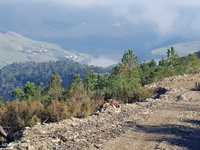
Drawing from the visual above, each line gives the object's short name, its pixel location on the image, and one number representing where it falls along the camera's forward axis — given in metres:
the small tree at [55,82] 76.06
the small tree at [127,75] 36.53
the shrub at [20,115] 26.23
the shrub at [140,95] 34.48
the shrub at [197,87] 37.47
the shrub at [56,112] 26.30
